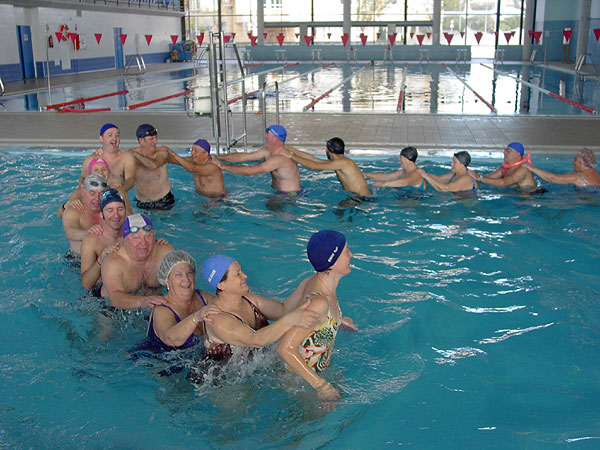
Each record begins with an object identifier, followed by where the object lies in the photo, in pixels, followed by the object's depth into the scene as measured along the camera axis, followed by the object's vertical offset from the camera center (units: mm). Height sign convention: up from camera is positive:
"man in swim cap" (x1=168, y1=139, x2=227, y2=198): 6746 -1121
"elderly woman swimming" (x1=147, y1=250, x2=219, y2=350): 3438 -1341
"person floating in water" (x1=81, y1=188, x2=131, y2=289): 4441 -1208
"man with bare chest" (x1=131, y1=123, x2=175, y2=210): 6453 -1141
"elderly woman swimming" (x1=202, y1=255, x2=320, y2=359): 2953 -1204
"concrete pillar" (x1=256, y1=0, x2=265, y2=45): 38844 +3065
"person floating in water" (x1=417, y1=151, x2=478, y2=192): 7084 -1284
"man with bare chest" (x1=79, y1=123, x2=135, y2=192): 5988 -856
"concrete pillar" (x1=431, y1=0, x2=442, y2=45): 36625 +2757
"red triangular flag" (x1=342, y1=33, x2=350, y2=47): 34406 +1658
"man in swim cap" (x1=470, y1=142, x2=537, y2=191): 7289 -1264
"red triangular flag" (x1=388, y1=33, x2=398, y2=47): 33312 +1663
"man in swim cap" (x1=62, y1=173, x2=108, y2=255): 4867 -1136
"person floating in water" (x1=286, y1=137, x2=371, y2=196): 6819 -1061
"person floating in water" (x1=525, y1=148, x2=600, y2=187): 7227 -1264
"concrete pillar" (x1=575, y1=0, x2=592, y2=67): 27050 +1869
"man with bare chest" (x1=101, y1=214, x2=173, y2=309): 4059 -1320
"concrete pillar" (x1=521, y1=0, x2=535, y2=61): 33750 +2263
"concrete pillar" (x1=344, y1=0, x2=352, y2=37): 37406 +3249
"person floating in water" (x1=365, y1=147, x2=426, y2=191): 7113 -1252
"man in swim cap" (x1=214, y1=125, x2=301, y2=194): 6836 -1054
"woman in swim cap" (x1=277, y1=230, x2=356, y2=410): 3010 -1255
